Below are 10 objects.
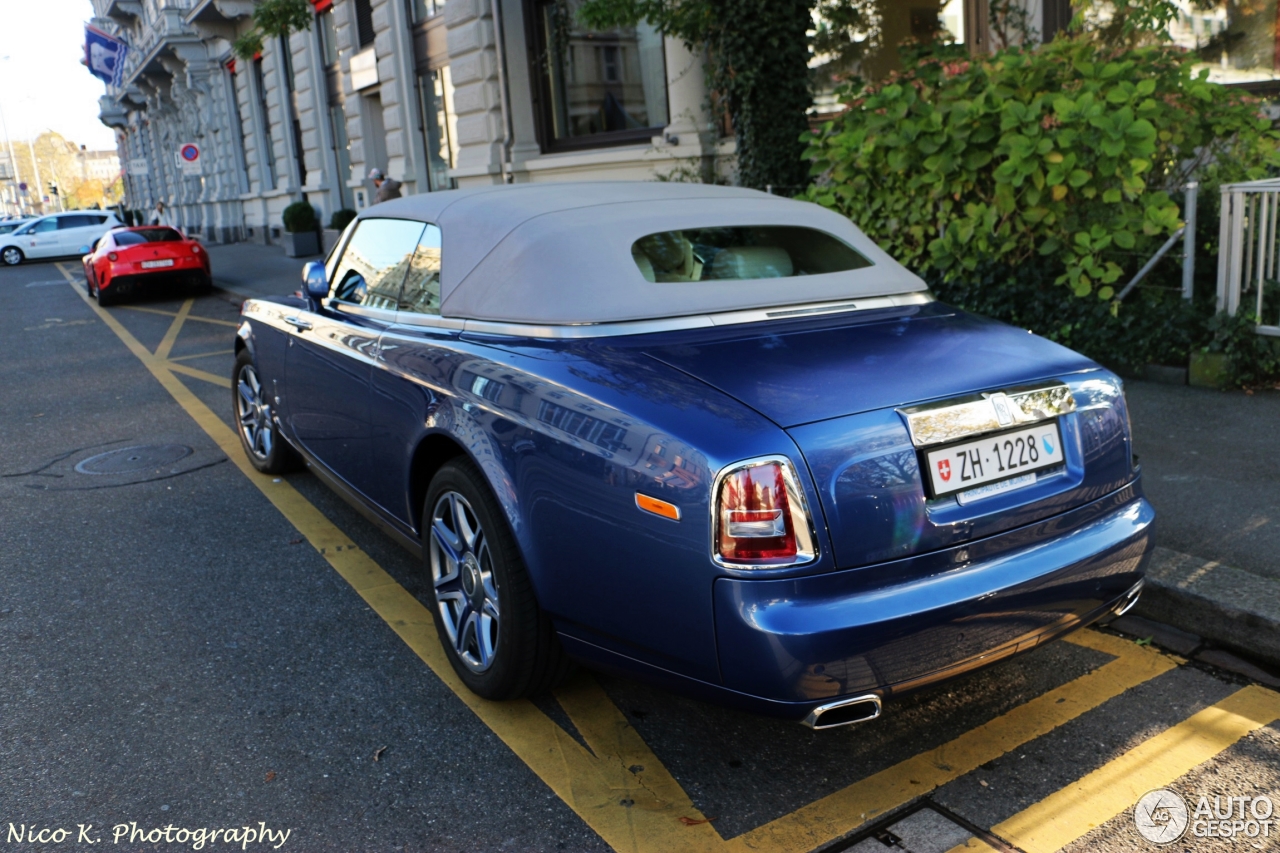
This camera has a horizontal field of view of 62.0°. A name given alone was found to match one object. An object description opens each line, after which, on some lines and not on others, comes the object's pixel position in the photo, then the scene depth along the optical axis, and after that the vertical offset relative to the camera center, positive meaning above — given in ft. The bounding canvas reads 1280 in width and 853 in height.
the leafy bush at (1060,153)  21.49 +0.03
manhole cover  21.09 -4.76
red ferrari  56.85 -2.34
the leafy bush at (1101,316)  21.58 -3.38
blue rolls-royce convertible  8.02 -2.30
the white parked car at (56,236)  108.99 -1.15
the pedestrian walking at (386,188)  48.09 +0.60
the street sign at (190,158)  79.41 +4.20
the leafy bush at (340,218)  72.74 -0.90
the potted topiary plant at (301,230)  75.97 -1.60
